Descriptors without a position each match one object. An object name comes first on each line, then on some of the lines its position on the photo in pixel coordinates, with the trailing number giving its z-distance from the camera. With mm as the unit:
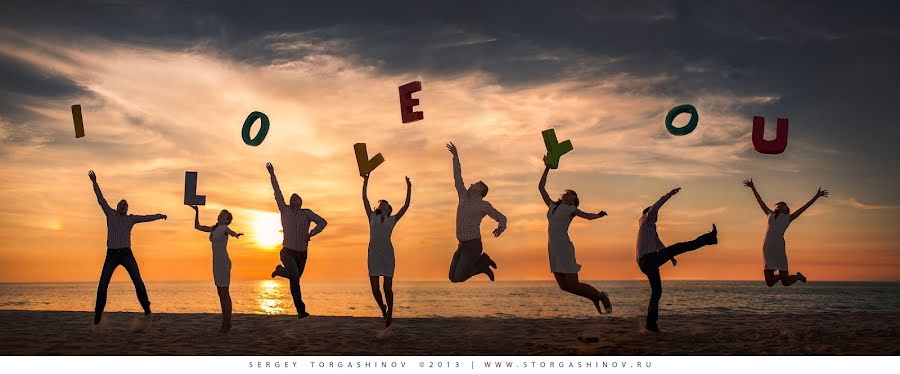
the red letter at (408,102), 13445
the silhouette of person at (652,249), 11938
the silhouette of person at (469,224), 12812
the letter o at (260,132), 14422
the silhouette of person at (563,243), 11898
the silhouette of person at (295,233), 13242
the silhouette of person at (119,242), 13117
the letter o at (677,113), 13805
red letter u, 14406
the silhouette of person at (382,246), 11875
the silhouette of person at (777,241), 14625
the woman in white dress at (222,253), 12562
